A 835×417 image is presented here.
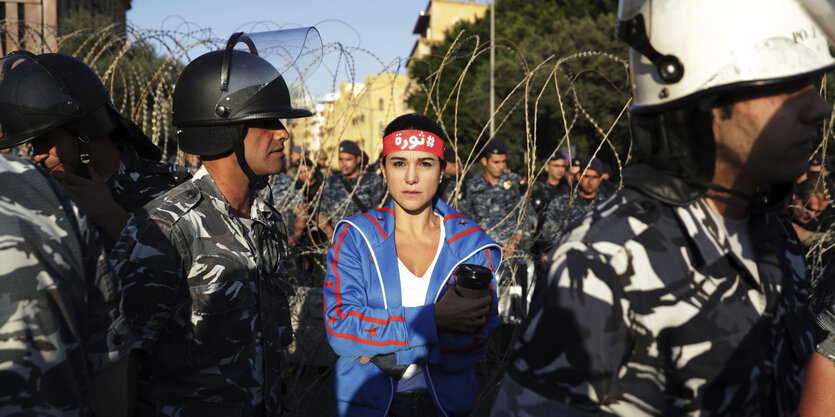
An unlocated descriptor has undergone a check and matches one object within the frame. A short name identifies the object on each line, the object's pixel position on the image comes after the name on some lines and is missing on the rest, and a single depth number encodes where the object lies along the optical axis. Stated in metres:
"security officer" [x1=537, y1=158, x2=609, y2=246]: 7.89
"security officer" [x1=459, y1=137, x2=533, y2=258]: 8.13
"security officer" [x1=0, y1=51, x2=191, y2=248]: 2.64
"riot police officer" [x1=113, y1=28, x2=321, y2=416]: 2.23
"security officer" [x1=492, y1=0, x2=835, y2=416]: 1.35
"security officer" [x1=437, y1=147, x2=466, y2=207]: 6.41
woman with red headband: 2.66
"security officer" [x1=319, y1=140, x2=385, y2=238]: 8.67
